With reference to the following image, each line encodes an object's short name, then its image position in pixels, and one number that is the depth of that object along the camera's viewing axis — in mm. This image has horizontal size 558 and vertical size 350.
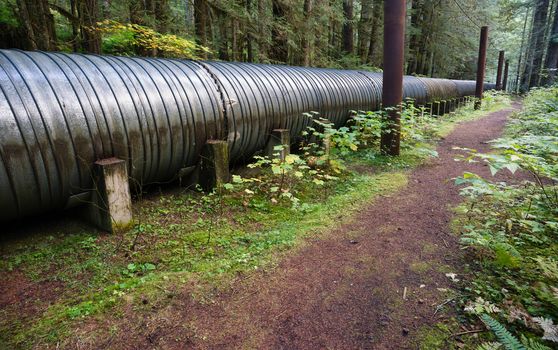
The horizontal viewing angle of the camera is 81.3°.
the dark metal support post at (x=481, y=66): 15617
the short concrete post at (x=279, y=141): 5548
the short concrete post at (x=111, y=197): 3266
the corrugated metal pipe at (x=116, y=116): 2893
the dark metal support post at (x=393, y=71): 6109
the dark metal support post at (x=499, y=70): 22898
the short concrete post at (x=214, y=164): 4402
